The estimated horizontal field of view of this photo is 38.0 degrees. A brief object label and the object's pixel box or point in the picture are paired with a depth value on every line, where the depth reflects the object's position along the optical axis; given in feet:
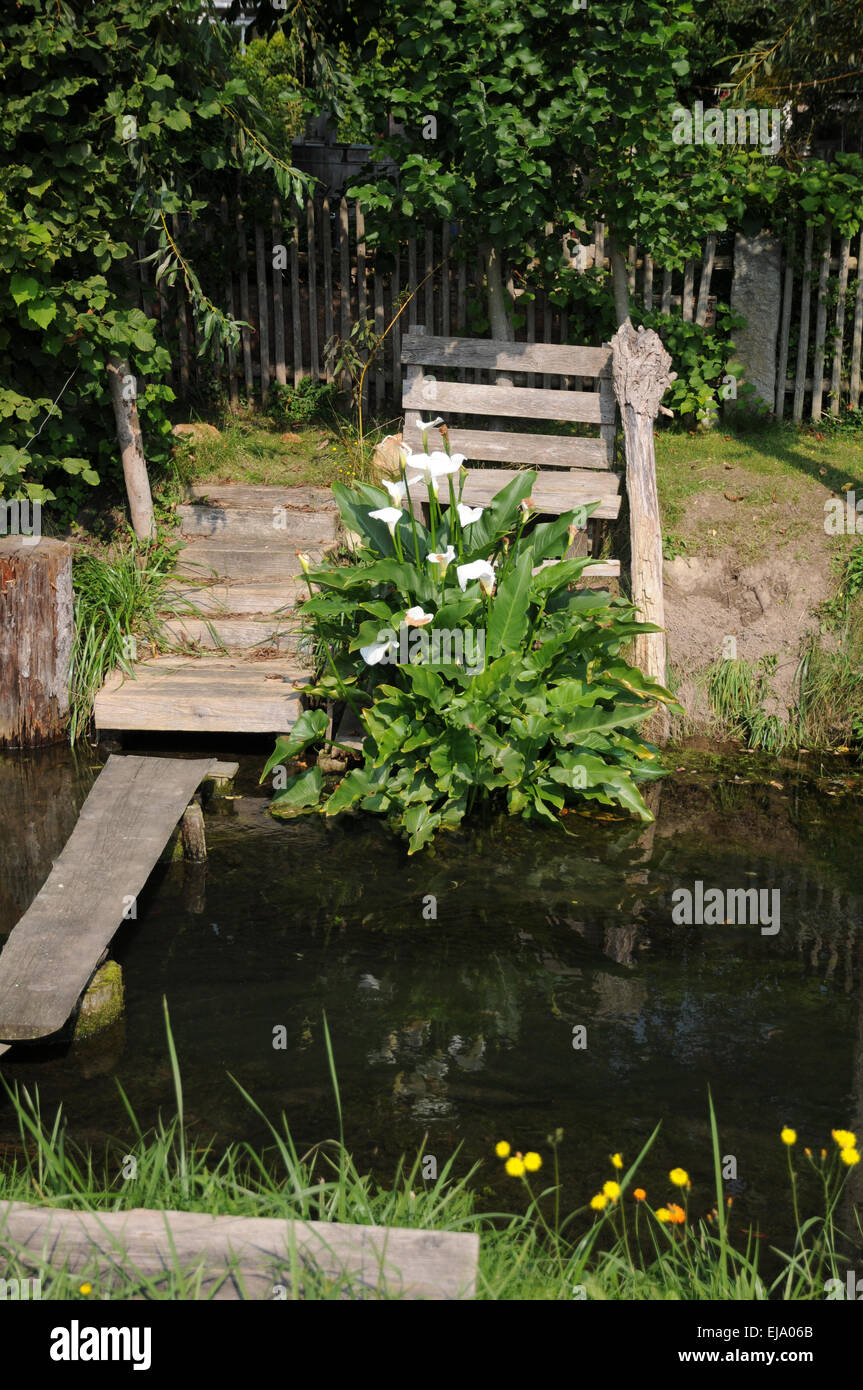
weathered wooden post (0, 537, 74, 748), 24.59
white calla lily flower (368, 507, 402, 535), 20.49
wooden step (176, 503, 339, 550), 29.73
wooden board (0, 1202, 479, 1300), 9.06
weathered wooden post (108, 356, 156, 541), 28.43
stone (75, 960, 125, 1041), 15.60
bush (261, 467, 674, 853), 20.70
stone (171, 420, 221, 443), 33.45
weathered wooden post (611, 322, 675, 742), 25.26
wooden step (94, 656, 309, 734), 24.41
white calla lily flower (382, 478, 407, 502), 21.25
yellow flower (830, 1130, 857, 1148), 10.82
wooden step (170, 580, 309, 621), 27.99
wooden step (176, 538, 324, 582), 29.12
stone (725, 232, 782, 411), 34.40
